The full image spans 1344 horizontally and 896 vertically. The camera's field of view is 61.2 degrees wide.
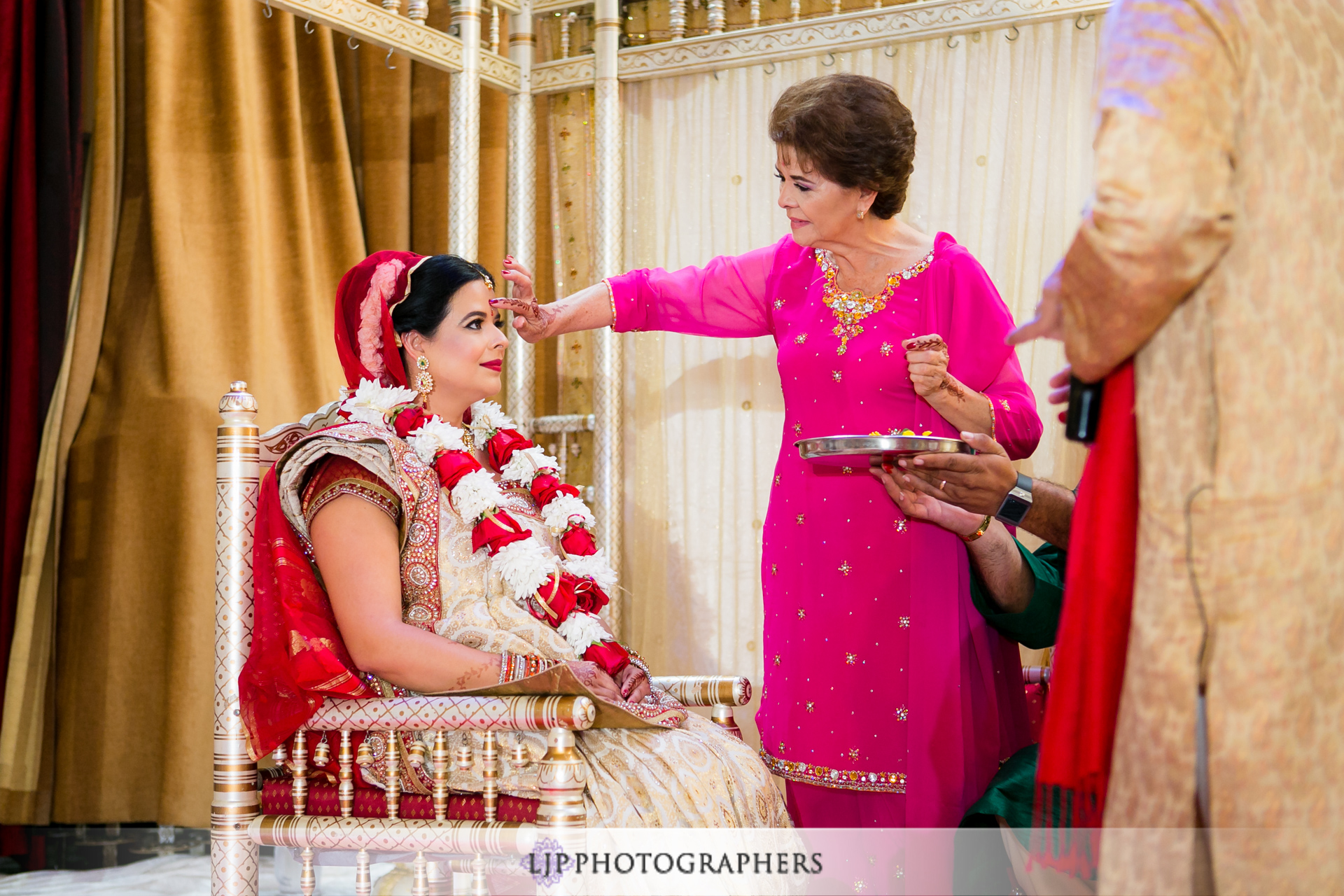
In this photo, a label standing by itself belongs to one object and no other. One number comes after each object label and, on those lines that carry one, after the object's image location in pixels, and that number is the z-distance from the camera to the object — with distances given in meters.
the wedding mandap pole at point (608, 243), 3.70
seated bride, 2.03
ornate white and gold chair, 1.92
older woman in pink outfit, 2.35
